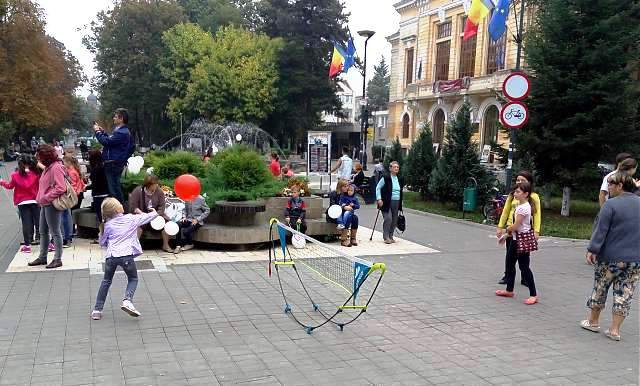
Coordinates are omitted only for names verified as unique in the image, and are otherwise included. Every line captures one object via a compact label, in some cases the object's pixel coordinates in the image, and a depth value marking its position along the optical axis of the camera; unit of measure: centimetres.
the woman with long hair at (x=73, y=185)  991
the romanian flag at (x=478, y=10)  1958
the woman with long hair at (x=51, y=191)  793
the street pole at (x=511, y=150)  1313
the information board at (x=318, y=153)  1708
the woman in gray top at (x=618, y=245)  572
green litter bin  1636
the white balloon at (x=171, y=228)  927
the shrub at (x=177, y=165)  1198
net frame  487
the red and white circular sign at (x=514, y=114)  1134
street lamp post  2673
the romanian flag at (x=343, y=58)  2764
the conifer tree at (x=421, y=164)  2100
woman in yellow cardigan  736
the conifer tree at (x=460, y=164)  1700
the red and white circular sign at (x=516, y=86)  1118
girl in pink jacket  925
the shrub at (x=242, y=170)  1136
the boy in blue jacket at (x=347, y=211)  1084
